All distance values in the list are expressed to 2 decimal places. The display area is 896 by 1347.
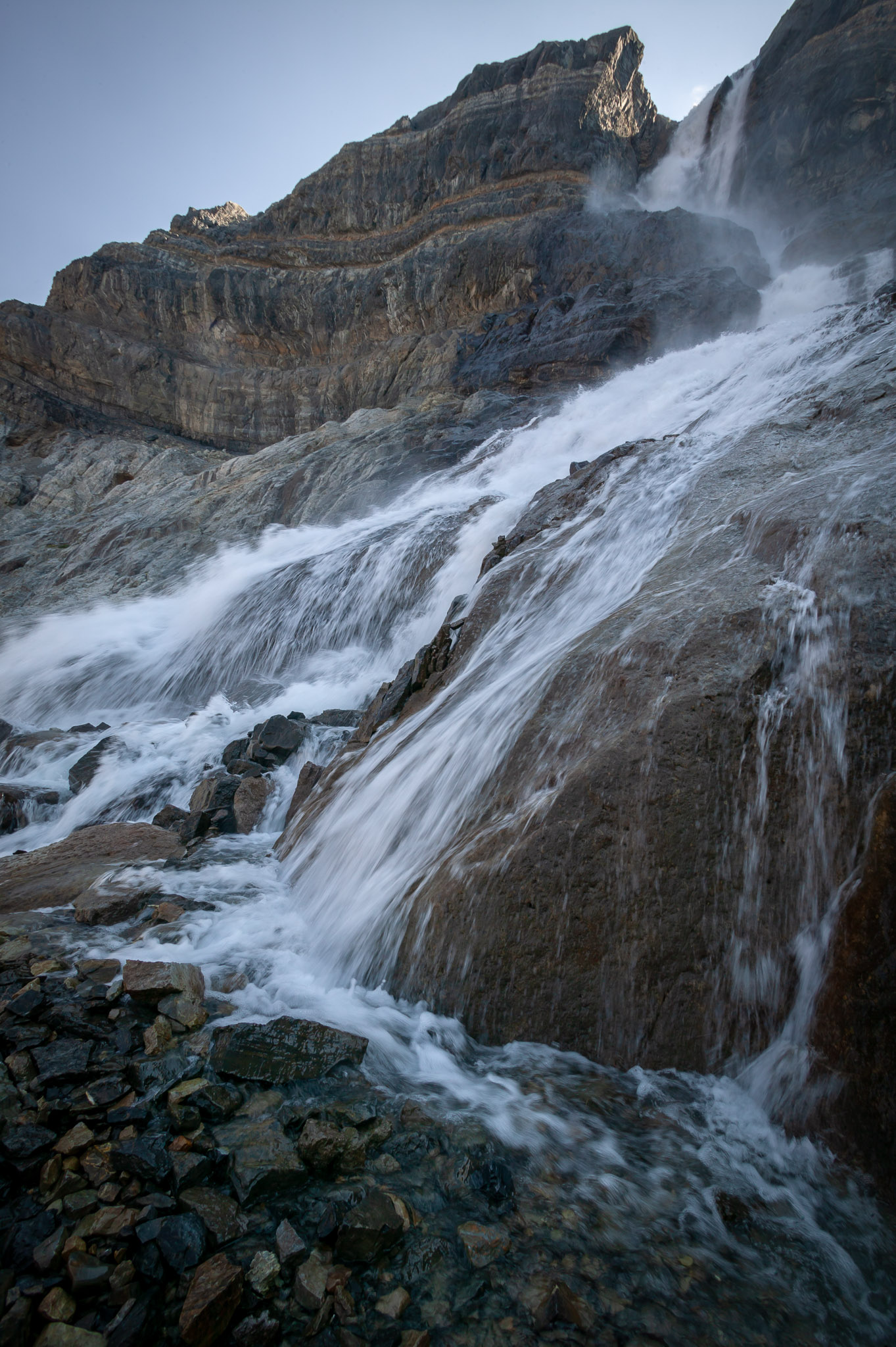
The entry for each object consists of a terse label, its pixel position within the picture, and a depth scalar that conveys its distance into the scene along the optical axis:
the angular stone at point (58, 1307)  1.54
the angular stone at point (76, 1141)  1.98
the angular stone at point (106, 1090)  2.17
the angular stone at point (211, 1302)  1.56
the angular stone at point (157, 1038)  2.48
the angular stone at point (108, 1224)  1.74
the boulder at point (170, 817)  6.61
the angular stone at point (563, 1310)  1.71
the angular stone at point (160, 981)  2.78
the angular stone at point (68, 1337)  1.49
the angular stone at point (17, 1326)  1.49
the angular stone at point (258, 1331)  1.59
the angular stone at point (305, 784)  6.30
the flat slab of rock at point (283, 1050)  2.46
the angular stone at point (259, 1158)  1.96
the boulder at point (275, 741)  7.91
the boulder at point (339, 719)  8.89
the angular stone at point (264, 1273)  1.69
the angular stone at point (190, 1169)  1.93
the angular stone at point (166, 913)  3.91
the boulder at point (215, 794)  6.63
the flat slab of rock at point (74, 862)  4.35
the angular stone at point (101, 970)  2.93
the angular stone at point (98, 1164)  1.90
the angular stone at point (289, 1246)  1.76
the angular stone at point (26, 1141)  1.95
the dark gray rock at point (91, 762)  8.29
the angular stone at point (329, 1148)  2.08
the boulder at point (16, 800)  7.38
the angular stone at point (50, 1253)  1.65
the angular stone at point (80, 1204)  1.79
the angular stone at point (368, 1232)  1.82
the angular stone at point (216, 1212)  1.80
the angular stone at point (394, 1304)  1.70
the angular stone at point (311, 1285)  1.67
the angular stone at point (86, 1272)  1.61
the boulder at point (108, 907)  3.80
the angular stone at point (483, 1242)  1.88
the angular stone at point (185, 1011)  2.68
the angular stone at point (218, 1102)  2.22
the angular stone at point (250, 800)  6.38
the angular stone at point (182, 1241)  1.70
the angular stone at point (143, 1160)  1.93
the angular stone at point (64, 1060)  2.27
